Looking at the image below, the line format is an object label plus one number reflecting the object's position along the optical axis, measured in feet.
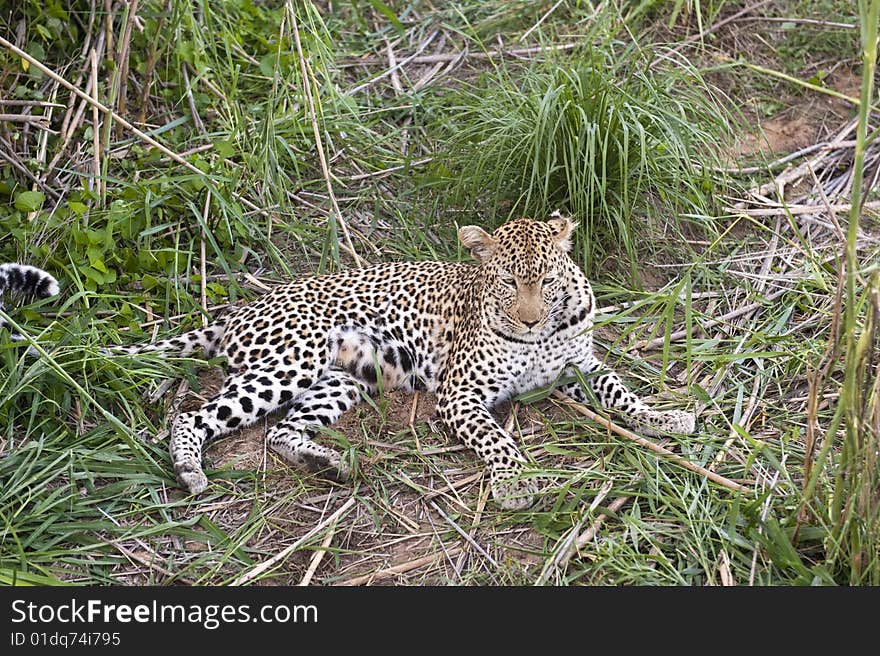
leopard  20.06
